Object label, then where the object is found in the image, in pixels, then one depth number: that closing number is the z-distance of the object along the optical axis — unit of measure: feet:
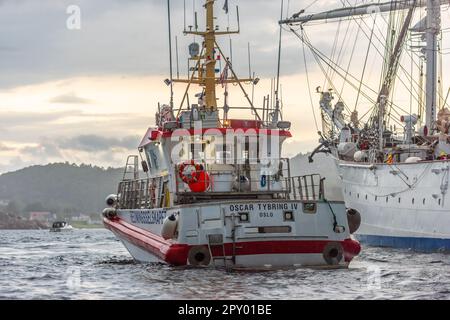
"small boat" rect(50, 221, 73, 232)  506.07
